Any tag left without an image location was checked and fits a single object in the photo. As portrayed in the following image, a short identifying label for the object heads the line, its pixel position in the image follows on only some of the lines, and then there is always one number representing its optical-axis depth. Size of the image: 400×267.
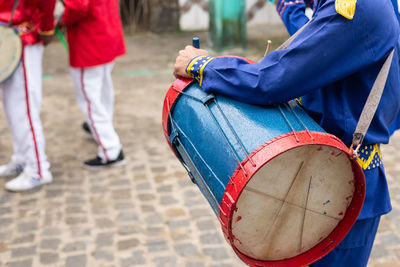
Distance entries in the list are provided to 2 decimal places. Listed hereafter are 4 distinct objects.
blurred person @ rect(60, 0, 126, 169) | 3.96
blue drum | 1.62
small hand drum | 3.50
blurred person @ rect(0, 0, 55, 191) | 3.65
